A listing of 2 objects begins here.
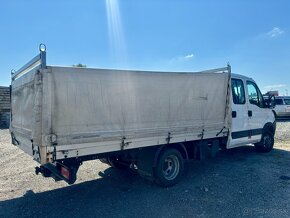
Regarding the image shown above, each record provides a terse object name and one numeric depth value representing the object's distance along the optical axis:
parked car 20.78
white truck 3.92
